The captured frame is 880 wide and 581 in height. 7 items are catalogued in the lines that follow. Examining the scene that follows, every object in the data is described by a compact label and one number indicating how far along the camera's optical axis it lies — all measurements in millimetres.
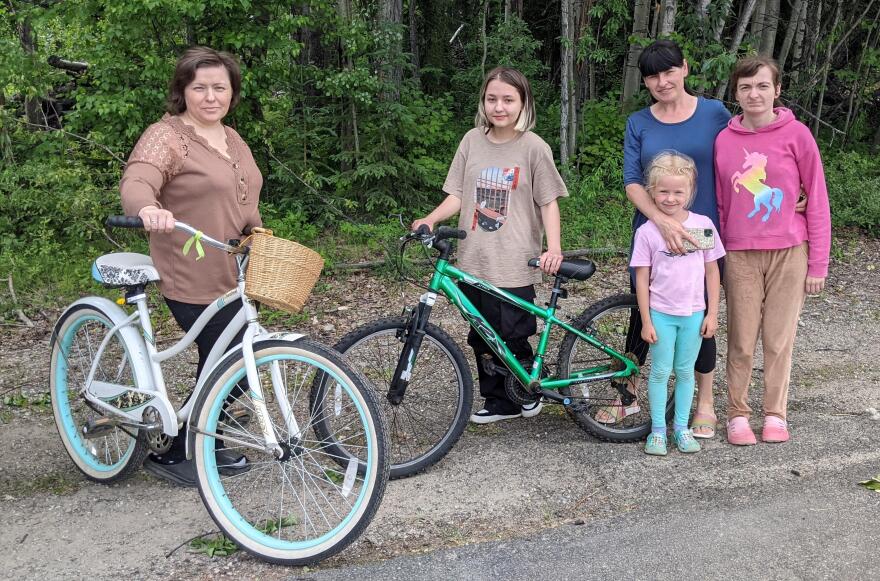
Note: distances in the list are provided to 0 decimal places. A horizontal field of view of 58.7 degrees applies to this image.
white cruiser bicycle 3006
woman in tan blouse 3281
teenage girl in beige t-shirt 3873
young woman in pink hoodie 3824
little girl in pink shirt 3785
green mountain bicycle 3768
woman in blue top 3771
